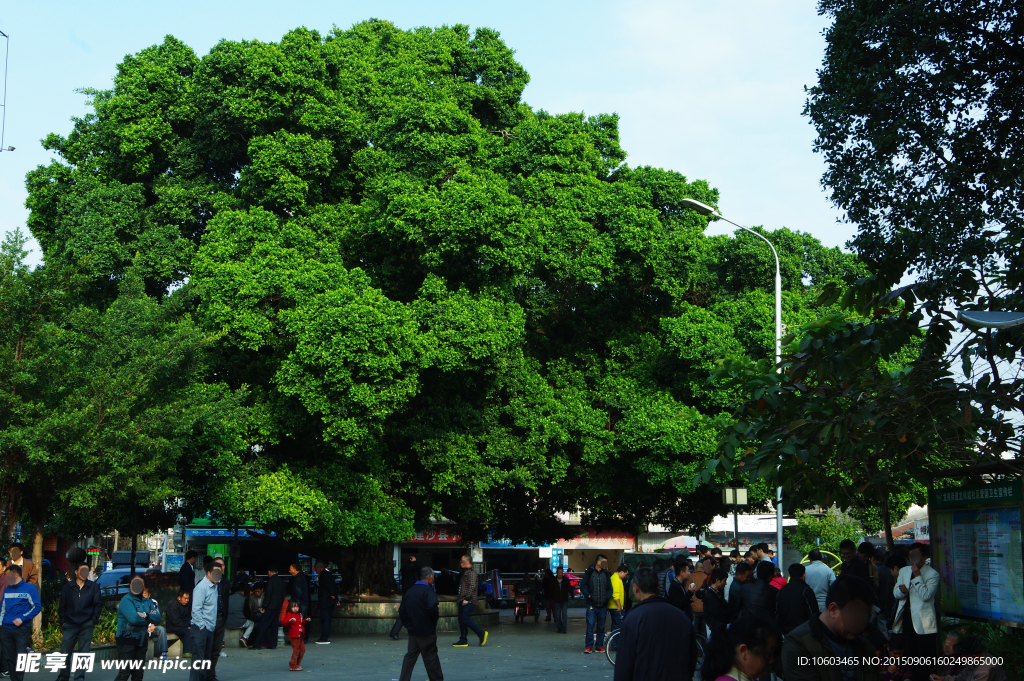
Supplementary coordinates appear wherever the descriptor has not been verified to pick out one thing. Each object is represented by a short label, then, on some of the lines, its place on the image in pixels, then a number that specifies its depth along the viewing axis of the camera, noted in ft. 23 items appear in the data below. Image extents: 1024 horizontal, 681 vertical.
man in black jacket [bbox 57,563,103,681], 36.29
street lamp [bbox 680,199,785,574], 64.37
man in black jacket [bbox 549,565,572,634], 74.08
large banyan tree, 63.21
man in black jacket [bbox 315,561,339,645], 63.77
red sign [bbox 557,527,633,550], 189.98
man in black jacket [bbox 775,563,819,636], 33.42
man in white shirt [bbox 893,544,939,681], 31.96
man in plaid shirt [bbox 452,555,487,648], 61.11
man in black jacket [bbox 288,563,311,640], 51.93
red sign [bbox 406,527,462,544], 142.51
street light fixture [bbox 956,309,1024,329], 20.22
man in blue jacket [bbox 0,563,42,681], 34.99
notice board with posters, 28.53
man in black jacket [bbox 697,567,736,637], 35.84
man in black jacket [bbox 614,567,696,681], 19.27
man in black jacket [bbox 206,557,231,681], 38.36
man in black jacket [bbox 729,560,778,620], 35.94
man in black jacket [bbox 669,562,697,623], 37.28
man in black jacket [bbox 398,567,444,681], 37.24
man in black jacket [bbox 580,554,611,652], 56.49
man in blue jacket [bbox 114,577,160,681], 34.88
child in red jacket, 47.42
